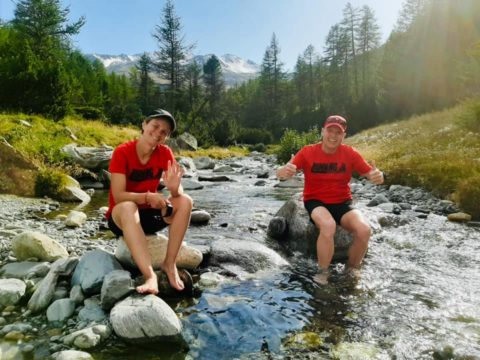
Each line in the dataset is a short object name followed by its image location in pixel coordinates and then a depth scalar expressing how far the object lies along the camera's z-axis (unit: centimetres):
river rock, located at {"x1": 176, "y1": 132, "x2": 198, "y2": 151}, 3384
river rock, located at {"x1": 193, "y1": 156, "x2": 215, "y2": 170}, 2459
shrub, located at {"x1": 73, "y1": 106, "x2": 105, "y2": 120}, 2934
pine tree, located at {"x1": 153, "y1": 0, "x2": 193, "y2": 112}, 4706
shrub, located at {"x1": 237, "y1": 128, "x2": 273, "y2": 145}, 5616
